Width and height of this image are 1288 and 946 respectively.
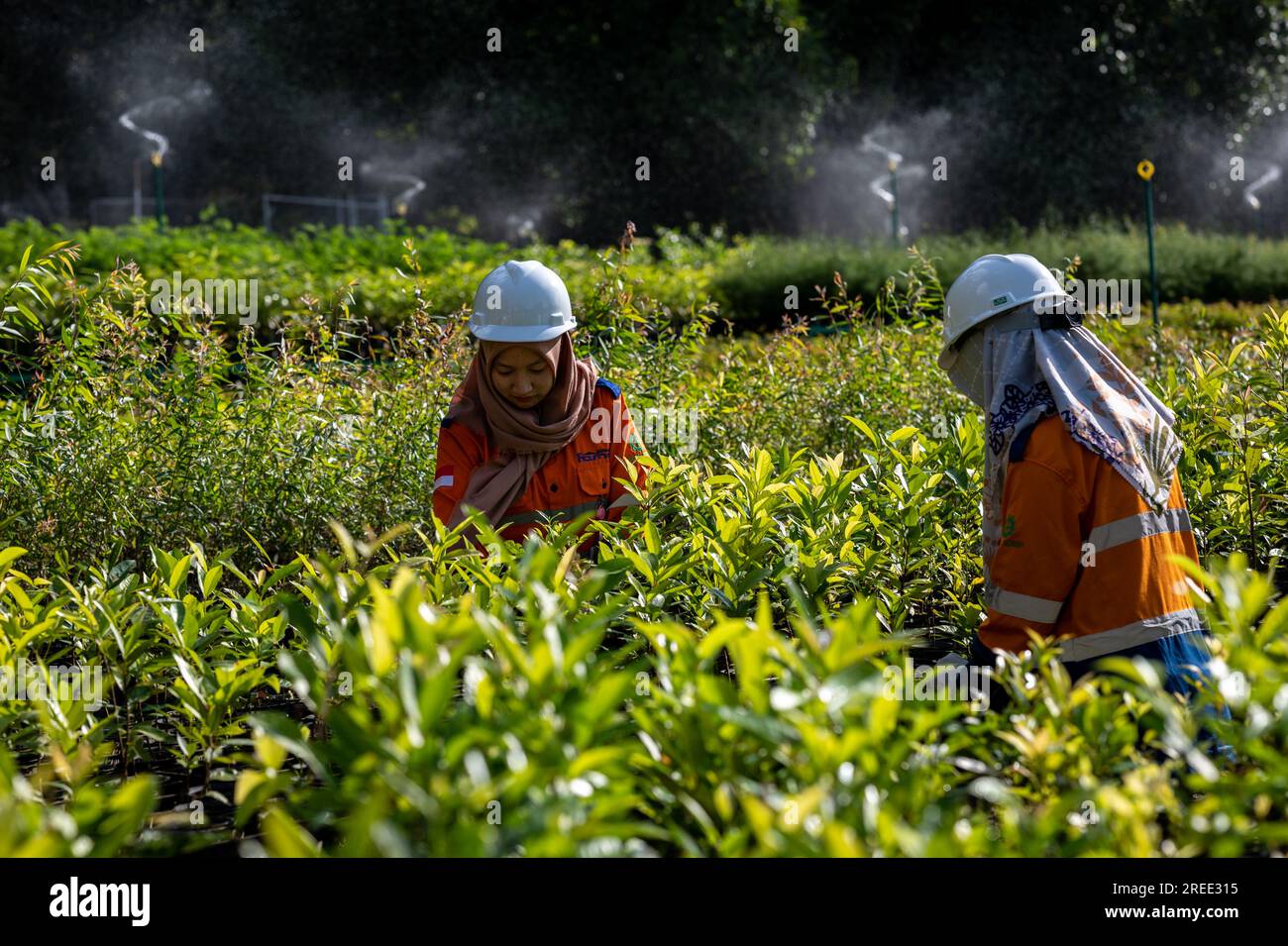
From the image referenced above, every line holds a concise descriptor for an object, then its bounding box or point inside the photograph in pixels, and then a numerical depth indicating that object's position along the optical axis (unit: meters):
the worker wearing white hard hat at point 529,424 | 3.66
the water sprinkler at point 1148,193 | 8.14
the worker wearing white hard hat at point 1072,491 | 2.78
